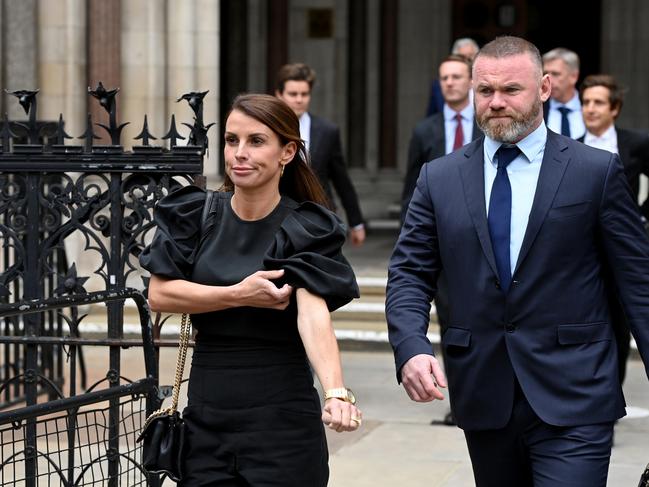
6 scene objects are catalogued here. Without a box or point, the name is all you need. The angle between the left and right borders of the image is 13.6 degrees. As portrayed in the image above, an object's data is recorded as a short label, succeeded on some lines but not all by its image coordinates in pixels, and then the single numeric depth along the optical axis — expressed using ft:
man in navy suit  26.54
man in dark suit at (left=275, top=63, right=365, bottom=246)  55.47
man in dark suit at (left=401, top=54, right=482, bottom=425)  50.82
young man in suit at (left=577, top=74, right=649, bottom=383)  49.11
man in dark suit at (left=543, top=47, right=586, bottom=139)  53.72
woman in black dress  25.85
